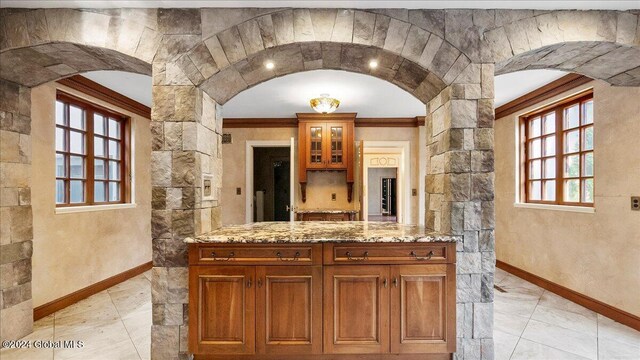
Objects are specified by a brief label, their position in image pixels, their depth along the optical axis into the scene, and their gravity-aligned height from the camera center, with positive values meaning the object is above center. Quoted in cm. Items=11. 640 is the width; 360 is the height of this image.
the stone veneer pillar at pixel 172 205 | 210 -17
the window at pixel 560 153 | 322 +31
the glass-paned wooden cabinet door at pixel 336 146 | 491 +54
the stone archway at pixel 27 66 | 208 +85
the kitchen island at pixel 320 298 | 206 -78
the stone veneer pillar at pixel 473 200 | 210 -13
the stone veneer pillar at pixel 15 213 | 237 -26
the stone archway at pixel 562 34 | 209 +99
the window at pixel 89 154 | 322 +30
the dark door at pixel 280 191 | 728 -26
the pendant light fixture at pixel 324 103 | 372 +93
